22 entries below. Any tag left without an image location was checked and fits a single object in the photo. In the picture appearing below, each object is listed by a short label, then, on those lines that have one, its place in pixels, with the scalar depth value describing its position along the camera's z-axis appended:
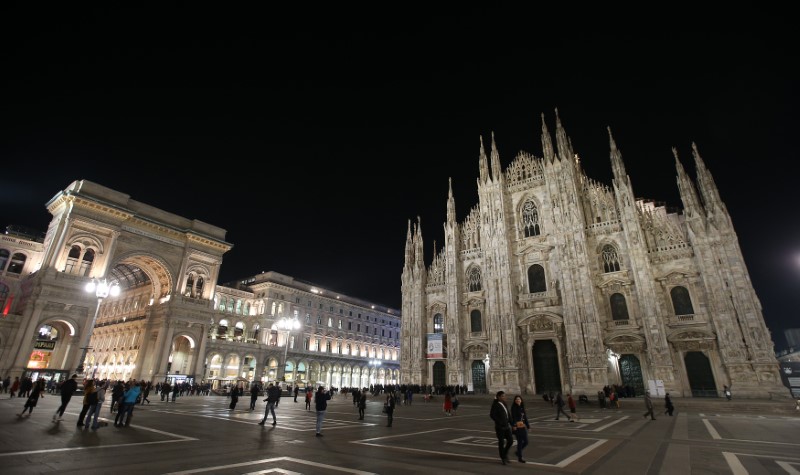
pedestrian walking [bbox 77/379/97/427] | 10.84
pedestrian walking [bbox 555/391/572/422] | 17.94
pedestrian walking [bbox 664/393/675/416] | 20.28
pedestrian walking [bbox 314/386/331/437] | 11.27
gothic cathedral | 29.38
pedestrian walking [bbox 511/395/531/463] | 7.91
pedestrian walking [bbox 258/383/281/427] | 13.37
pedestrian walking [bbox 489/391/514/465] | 7.64
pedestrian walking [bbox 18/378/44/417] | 13.60
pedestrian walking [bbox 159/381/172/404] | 24.47
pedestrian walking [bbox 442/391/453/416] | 19.42
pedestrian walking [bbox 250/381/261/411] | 18.88
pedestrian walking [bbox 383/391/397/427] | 14.31
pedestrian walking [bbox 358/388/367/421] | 16.63
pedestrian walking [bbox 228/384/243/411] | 19.39
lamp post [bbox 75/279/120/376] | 20.77
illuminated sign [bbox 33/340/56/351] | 34.97
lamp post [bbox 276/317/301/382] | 30.11
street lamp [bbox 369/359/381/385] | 69.29
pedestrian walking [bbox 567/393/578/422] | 18.82
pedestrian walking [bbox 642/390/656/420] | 18.03
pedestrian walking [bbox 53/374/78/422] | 11.84
